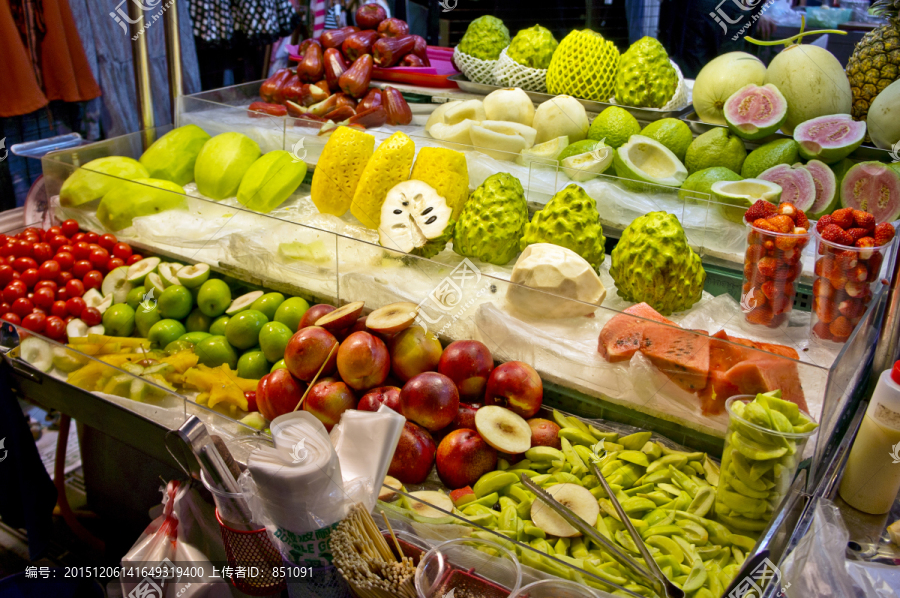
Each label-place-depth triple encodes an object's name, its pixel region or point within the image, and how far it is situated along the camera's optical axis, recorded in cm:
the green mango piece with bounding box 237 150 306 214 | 230
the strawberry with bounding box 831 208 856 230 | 138
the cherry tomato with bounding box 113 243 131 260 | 220
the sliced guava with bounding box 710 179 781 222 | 176
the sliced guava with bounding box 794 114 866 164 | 190
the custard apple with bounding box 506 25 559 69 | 274
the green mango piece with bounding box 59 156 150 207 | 231
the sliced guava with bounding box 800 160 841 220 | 186
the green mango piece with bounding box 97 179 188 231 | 221
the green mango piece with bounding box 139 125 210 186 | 248
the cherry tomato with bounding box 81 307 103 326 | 198
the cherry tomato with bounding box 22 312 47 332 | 195
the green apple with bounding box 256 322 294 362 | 167
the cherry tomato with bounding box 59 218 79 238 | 229
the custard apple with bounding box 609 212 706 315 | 157
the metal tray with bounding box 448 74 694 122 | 239
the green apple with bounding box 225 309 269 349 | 173
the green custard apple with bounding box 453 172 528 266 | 182
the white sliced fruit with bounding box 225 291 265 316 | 184
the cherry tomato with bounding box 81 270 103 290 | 210
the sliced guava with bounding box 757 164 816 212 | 187
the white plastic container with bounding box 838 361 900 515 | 120
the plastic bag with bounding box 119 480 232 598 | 137
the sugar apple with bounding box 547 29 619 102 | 253
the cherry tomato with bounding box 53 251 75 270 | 214
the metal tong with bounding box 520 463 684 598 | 97
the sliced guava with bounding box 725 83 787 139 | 205
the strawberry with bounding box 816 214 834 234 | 139
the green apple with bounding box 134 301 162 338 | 192
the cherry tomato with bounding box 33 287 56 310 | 202
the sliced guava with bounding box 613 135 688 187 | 205
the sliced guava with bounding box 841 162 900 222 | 176
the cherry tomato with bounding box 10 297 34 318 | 200
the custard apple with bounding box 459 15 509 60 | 290
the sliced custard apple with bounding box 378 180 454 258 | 187
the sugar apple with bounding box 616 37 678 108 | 239
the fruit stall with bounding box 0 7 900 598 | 112
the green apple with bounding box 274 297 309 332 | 175
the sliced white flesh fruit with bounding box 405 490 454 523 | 109
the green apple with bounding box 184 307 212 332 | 191
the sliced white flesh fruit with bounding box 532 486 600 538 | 112
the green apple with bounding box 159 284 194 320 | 189
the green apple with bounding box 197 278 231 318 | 188
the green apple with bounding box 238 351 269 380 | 168
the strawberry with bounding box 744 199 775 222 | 148
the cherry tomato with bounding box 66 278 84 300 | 207
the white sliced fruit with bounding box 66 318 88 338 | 193
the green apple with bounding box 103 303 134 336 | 193
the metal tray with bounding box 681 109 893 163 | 191
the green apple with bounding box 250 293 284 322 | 181
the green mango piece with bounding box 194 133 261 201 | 238
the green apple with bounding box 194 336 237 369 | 173
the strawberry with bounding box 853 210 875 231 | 137
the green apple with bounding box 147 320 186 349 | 185
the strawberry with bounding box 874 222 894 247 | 134
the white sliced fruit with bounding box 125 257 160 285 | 205
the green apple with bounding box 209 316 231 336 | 185
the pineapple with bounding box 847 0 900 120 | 207
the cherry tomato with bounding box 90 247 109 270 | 215
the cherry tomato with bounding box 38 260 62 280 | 210
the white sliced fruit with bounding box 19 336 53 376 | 173
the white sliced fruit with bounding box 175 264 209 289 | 193
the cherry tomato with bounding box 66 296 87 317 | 202
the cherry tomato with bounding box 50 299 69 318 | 201
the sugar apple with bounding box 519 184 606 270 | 171
